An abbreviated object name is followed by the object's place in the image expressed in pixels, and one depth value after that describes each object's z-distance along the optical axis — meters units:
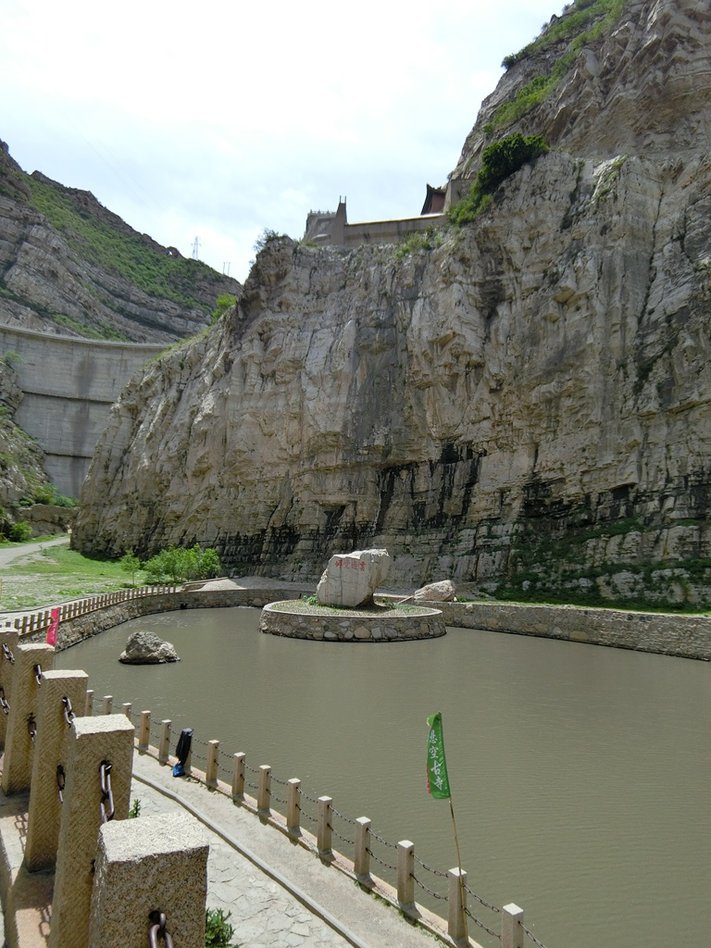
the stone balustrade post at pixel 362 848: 6.43
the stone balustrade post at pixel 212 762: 9.01
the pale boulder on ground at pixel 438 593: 32.16
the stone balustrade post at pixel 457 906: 5.52
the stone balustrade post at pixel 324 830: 6.96
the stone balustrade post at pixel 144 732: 10.61
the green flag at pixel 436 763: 5.96
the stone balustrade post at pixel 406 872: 6.00
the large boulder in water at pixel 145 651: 19.42
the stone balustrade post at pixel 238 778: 8.46
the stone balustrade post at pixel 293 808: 7.48
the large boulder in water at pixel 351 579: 27.97
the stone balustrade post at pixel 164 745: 9.93
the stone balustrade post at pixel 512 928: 4.93
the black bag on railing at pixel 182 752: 9.34
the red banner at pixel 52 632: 14.65
